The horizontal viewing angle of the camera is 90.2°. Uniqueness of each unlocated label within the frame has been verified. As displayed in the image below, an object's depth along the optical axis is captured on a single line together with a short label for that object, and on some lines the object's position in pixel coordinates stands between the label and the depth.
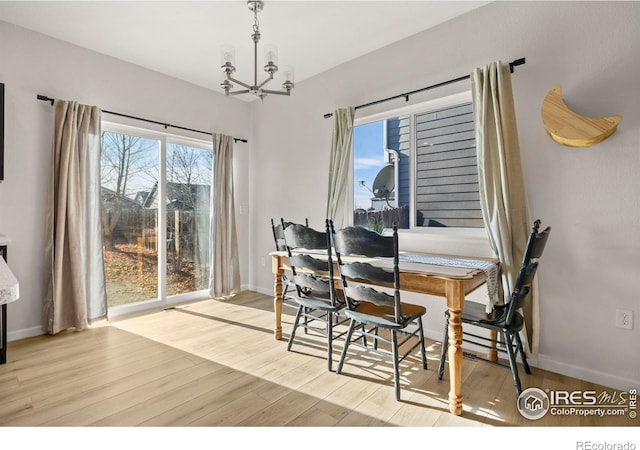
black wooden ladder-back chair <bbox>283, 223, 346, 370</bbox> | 2.30
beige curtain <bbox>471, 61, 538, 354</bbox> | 2.23
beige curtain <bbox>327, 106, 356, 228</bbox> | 3.28
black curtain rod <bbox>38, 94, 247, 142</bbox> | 2.87
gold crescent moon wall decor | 1.95
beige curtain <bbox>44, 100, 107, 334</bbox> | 2.89
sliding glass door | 3.43
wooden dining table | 1.79
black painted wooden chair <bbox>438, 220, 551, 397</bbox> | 1.78
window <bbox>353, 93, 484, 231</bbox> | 2.73
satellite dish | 3.17
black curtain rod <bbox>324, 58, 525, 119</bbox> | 2.31
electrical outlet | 1.98
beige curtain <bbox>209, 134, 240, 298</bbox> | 4.10
